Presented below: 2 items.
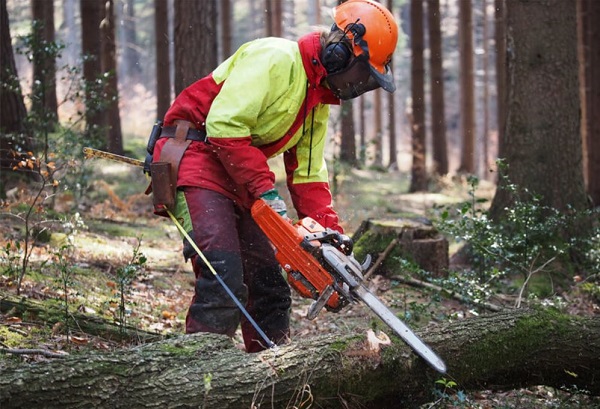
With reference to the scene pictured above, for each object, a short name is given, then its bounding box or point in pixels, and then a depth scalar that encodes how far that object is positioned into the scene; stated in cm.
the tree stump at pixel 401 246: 736
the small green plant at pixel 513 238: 594
